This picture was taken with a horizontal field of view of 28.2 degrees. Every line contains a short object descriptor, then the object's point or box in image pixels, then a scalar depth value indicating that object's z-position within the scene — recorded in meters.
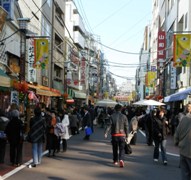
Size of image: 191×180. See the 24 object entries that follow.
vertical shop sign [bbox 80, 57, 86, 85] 56.41
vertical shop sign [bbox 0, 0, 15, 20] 18.34
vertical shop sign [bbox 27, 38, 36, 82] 25.79
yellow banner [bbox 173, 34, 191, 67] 23.11
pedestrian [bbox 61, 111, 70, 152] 13.51
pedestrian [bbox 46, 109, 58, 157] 12.65
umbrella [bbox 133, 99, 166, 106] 25.01
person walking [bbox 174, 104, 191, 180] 6.59
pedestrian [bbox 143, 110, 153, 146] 17.03
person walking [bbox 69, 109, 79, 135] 19.00
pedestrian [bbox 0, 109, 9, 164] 10.10
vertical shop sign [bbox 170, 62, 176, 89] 36.38
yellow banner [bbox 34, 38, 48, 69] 24.58
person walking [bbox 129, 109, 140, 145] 15.69
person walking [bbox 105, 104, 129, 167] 11.04
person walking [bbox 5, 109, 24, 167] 10.32
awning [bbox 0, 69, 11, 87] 14.26
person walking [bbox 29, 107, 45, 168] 10.48
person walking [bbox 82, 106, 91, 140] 19.00
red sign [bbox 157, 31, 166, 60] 42.94
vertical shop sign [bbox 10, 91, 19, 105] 21.94
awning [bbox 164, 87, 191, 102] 21.20
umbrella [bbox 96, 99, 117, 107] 38.95
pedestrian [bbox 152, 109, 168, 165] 11.30
